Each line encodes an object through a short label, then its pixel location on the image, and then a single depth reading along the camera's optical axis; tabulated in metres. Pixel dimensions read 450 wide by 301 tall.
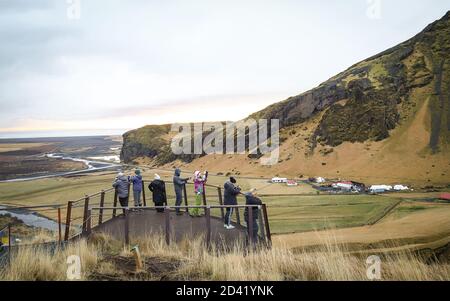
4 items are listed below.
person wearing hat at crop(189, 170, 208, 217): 13.20
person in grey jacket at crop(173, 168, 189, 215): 13.02
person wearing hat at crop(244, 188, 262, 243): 9.23
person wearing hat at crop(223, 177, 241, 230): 11.09
